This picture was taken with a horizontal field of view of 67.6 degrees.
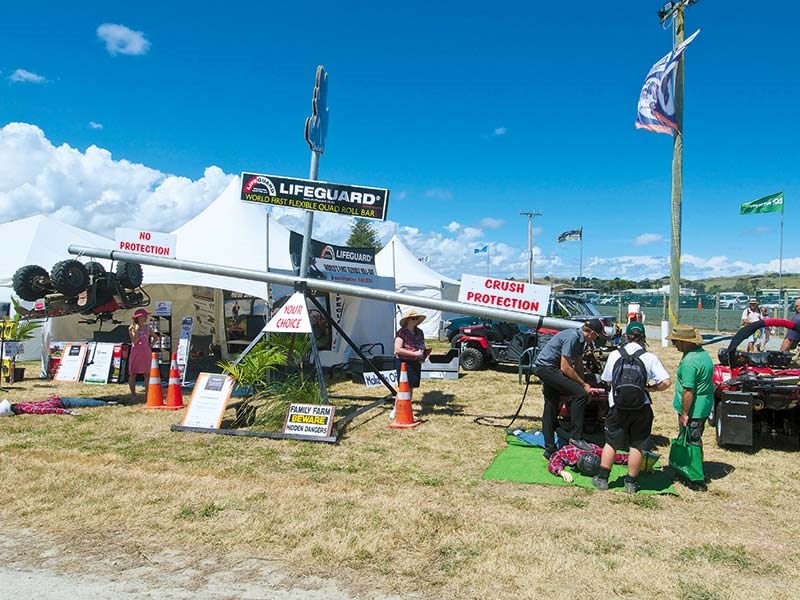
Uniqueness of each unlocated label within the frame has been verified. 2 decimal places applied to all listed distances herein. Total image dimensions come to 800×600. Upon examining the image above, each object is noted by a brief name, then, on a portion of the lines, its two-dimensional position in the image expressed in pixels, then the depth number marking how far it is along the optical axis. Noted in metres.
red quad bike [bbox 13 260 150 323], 8.89
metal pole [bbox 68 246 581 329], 6.70
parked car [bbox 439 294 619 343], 14.83
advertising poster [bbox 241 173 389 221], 7.25
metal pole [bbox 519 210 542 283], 38.28
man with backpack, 5.07
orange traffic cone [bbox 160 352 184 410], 8.90
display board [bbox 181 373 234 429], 7.35
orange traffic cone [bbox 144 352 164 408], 8.89
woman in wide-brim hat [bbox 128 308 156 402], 9.35
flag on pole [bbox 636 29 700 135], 15.95
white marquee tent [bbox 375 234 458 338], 21.25
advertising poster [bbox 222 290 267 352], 14.85
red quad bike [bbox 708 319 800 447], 6.34
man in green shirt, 5.45
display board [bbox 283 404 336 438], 6.95
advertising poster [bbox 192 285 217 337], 15.06
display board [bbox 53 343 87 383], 11.60
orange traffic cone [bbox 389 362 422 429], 7.86
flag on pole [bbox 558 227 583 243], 39.97
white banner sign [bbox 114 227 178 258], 8.22
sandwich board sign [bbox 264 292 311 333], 7.43
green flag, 22.39
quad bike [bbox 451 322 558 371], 13.57
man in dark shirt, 6.14
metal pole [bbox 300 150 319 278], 7.51
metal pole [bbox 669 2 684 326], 16.97
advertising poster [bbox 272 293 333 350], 12.45
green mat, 5.46
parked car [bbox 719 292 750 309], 29.92
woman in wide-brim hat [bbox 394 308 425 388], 8.12
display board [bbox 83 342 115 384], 11.48
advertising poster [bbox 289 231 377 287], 11.80
